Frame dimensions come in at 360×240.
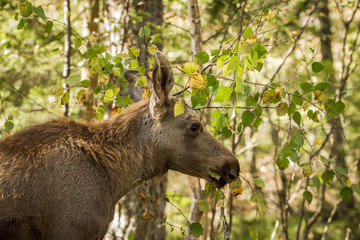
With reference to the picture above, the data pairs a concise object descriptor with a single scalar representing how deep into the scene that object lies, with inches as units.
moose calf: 343.6
